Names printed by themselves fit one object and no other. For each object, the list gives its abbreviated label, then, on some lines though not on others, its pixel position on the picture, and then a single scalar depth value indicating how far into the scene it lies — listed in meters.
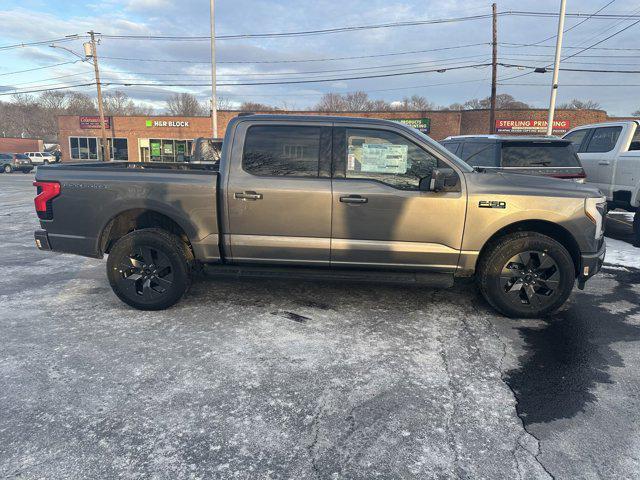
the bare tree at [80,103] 89.00
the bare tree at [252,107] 52.84
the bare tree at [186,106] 81.62
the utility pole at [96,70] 34.66
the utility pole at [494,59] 25.47
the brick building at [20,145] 68.44
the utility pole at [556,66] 17.19
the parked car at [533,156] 7.27
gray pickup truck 4.06
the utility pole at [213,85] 22.52
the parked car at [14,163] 35.88
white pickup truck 7.68
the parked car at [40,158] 44.41
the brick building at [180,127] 33.19
